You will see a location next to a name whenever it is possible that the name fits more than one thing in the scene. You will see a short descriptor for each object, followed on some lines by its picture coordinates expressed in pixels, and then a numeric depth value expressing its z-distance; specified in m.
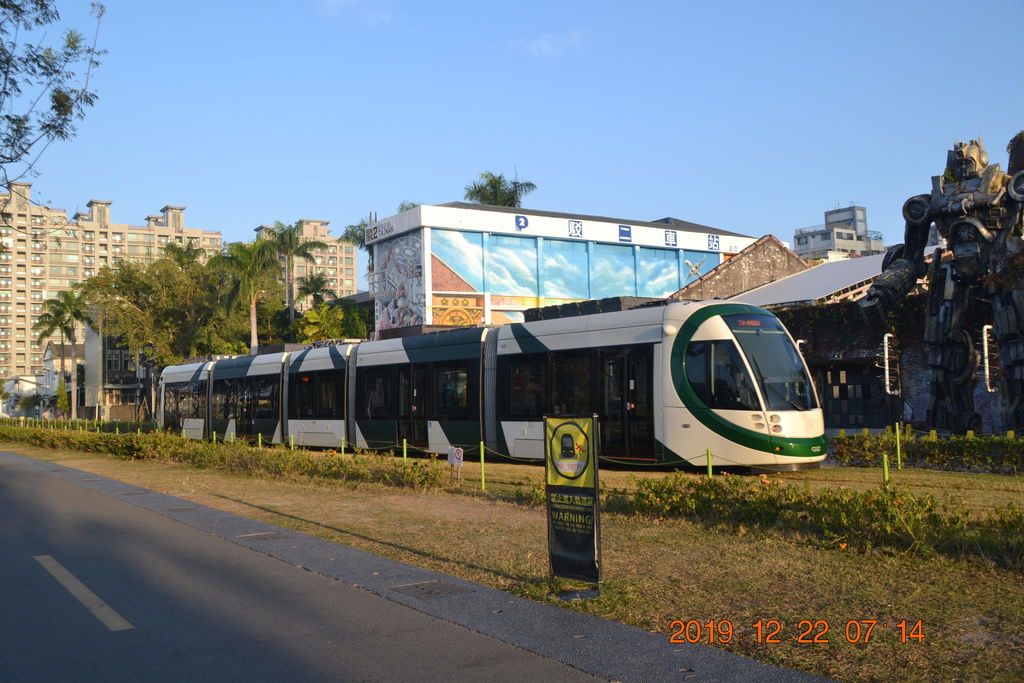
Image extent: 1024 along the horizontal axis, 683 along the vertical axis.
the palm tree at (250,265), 60.94
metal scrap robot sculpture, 19.52
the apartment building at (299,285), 65.20
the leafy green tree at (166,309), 63.81
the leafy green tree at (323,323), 63.75
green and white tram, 16.00
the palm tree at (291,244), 63.78
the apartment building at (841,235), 130.12
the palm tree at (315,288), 71.50
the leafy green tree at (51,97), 16.44
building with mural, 59.66
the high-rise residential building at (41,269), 169.75
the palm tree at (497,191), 68.88
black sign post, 7.32
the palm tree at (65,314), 88.06
